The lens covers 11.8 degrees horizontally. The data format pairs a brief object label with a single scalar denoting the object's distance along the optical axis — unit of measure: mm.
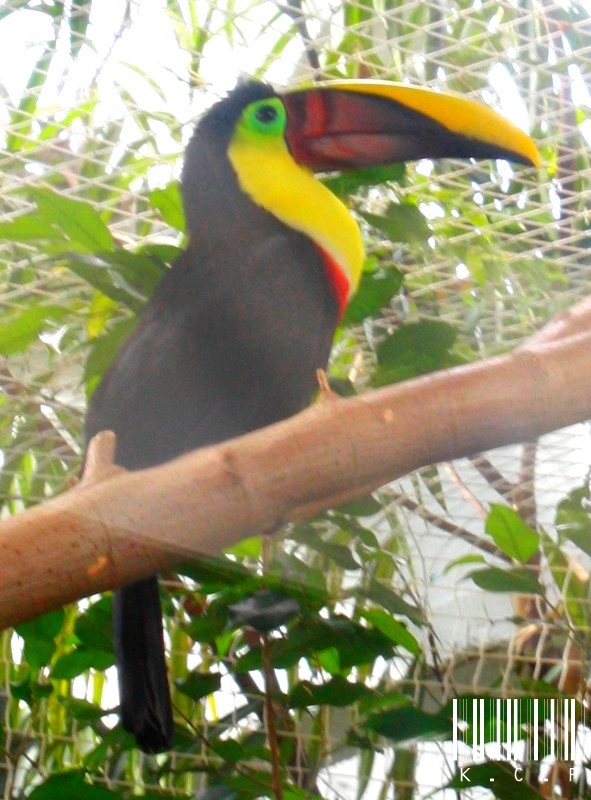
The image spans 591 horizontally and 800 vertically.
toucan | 1661
